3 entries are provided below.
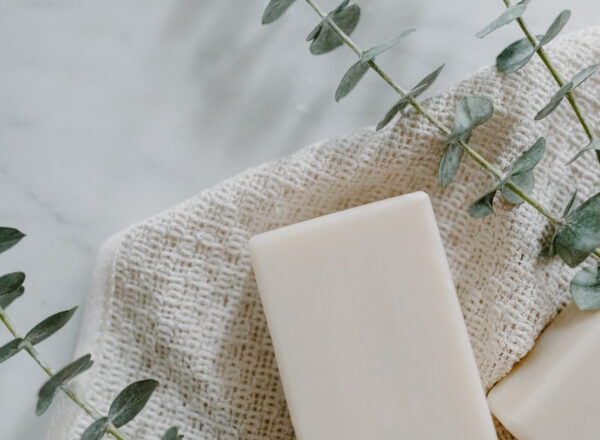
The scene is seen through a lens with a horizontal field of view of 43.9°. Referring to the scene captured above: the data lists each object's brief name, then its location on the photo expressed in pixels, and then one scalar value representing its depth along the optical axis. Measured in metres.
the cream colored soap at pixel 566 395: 0.57
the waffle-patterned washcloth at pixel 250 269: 0.62
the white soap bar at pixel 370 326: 0.57
